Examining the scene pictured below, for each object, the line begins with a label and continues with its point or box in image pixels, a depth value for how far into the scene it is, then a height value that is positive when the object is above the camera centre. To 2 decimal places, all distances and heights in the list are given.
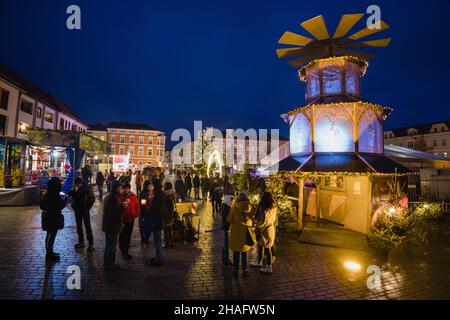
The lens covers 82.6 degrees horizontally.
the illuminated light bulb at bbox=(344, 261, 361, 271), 6.04 -2.20
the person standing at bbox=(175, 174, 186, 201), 13.40 -0.82
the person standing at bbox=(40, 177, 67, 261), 6.02 -1.05
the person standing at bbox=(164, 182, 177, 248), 6.52 -0.99
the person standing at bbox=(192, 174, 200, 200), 18.11 -0.90
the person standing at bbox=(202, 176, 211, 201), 16.83 -0.87
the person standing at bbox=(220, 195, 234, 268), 5.89 -1.30
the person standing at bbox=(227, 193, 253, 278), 5.25 -1.04
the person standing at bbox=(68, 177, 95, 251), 7.05 -0.94
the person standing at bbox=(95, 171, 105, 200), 17.30 -0.73
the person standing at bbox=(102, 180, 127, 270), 5.60 -1.17
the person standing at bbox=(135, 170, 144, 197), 16.55 -0.48
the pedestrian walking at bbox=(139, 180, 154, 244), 7.52 -0.85
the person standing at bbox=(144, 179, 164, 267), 5.93 -1.17
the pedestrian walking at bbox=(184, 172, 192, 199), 17.53 -0.66
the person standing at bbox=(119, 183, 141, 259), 6.45 -1.23
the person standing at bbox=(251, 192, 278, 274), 5.60 -1.12
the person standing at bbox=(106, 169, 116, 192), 17.97 -0.44
